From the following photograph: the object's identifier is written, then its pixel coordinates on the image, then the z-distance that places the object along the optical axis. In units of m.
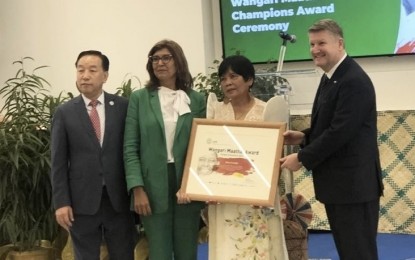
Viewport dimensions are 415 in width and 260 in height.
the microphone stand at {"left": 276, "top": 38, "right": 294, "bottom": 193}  3.80
